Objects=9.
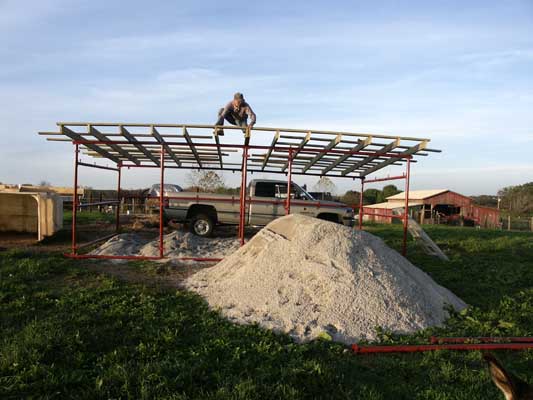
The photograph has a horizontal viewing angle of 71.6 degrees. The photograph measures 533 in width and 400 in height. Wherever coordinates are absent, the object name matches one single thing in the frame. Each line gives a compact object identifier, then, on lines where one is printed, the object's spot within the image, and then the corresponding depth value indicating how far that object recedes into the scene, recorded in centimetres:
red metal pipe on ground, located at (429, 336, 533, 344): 406
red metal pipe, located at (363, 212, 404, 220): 903
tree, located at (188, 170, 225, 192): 2619
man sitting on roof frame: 845
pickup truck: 1184
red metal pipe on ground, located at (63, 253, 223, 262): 815
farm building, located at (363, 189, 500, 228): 3117
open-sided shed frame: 780
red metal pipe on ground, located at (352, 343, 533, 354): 383
